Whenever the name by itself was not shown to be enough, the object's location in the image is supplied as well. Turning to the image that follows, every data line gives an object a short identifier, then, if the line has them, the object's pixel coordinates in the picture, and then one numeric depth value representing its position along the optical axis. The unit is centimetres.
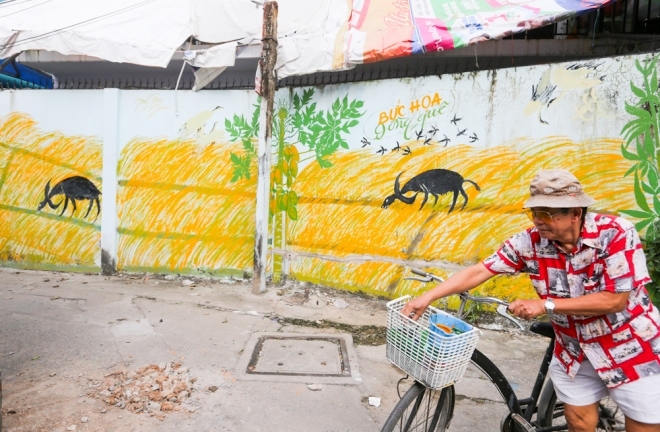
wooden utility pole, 541
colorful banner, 448
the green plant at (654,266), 406
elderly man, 193
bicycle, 234
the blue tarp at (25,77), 889
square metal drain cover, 370
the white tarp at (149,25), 620
